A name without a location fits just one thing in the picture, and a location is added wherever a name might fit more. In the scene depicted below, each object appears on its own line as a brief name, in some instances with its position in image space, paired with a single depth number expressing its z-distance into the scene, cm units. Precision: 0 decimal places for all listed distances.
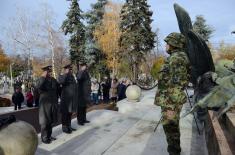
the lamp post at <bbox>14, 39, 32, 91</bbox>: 2054
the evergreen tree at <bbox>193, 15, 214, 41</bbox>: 2479
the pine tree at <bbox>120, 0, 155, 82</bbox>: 2124
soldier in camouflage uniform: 269
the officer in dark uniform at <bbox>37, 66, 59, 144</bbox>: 375
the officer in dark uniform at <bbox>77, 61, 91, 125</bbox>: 482
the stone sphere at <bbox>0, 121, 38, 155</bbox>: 211
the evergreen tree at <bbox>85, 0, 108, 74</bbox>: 2353
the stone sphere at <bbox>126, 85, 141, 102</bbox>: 751
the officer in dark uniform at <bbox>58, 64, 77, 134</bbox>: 428
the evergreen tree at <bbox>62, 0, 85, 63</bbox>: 2163
